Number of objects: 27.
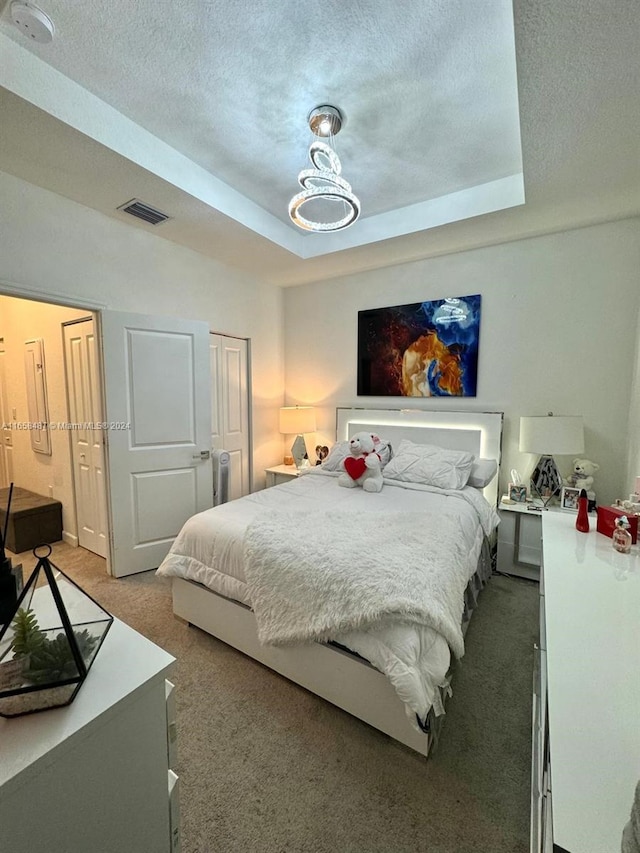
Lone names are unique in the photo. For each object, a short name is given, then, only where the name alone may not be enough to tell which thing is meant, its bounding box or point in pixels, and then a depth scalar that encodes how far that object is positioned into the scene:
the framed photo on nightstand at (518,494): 2.82
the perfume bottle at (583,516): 1.72
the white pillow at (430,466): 2.78
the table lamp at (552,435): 2.56
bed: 1.38
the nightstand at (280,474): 3.86
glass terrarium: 0.72
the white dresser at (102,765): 0.64
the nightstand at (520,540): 2.66
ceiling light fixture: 1.84
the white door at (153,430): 2.73
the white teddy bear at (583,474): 2.64
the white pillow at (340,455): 3.24
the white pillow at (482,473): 2.83
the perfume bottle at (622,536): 1.50
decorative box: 1.58
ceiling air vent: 2.47
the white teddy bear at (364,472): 2.78
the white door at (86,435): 2.92
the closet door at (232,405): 3.65
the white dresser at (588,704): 0.61
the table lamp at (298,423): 3.96
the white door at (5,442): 3.86
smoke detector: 1.38
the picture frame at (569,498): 2.59
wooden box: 3.20
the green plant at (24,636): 0.77
